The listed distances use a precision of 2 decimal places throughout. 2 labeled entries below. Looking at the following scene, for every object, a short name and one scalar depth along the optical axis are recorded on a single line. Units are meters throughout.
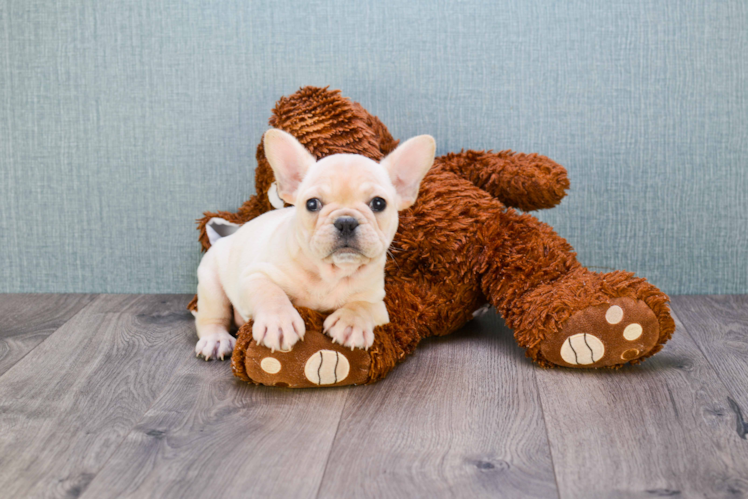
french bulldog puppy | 1.36
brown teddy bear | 1.44
